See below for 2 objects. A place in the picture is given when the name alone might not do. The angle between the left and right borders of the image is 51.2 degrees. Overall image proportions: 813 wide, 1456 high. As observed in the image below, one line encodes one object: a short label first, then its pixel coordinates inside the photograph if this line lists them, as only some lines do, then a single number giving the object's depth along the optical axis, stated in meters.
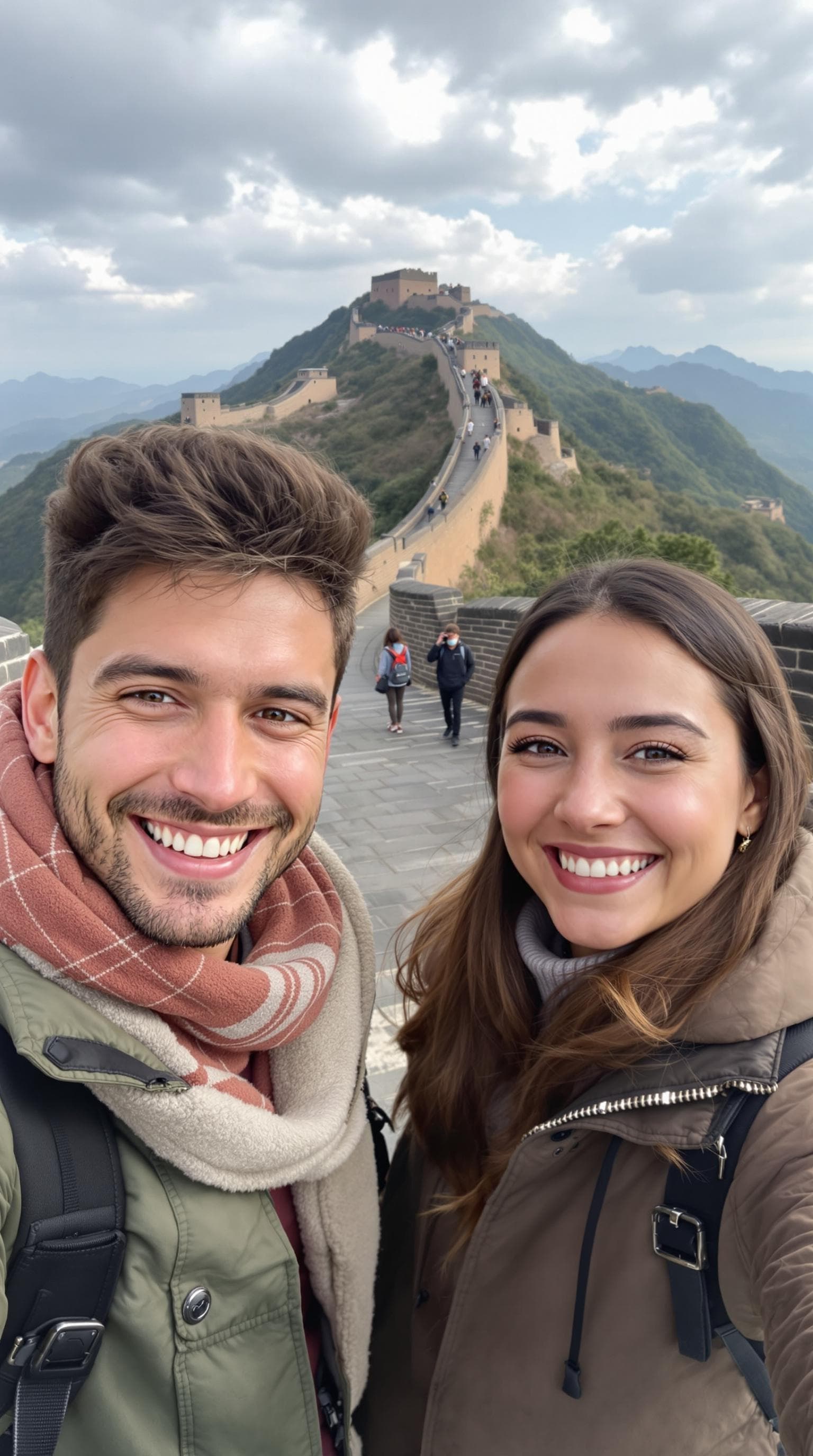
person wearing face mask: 7.54
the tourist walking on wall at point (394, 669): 7.94
